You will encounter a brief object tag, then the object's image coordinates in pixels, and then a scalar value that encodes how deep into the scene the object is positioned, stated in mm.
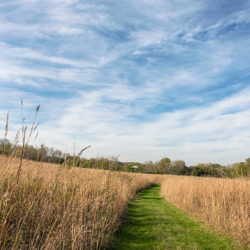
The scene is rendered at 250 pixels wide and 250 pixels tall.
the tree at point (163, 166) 46206
